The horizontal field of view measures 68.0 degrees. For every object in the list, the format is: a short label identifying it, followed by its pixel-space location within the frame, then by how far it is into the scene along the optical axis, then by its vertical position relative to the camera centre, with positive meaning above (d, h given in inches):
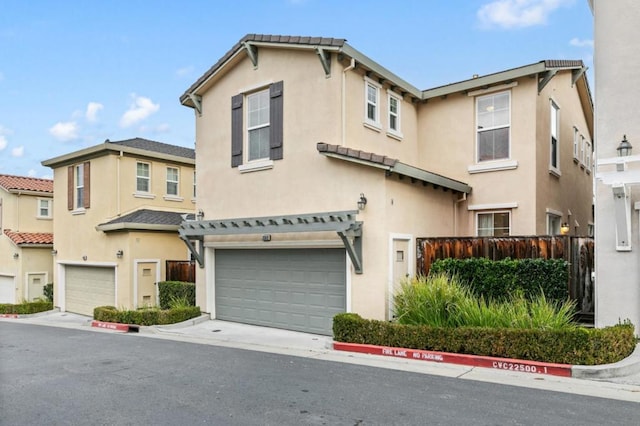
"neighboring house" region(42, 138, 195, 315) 680.4 +20.2
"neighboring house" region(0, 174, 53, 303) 873.5 -9.0
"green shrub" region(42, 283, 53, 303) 860.6 -106.9
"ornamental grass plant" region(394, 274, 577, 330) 332.5 -58.8
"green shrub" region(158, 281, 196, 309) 607.6 -78.2
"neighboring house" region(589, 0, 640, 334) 342.3 +55.4
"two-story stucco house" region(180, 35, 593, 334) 435.5 +62.8
